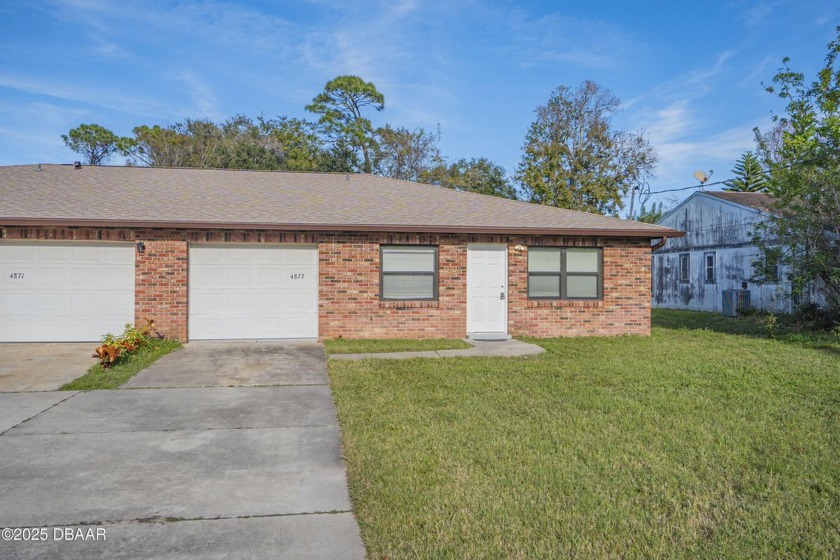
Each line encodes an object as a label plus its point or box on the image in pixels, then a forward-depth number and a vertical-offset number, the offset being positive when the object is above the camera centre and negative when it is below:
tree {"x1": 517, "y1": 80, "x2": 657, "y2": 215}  29.50 +7.31
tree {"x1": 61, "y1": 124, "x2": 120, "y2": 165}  39.25 +10.23
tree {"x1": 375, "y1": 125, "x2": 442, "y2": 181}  34.62 +8.49
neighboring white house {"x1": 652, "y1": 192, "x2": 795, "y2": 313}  18.45 +1.11
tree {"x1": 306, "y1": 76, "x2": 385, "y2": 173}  34.03 +11.07
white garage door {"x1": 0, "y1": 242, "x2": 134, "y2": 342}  10.78 -0.24
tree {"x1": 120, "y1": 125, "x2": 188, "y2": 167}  35.97 +9.29
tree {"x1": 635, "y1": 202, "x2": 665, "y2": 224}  45.60 +6.10
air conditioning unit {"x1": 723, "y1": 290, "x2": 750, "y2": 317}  18.34 -0.63
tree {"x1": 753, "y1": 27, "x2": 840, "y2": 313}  12.60 +2.23
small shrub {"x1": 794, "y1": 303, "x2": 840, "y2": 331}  13.51 -0.85
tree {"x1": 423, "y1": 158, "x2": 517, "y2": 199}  34.41 +6.87
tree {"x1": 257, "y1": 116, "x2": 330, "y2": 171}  32.12 +8.70
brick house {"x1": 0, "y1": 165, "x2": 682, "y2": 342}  10.83 +0.34
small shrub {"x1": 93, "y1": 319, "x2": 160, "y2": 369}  8.38 -1.10
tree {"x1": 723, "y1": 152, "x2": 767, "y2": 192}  41.91 +9.19
